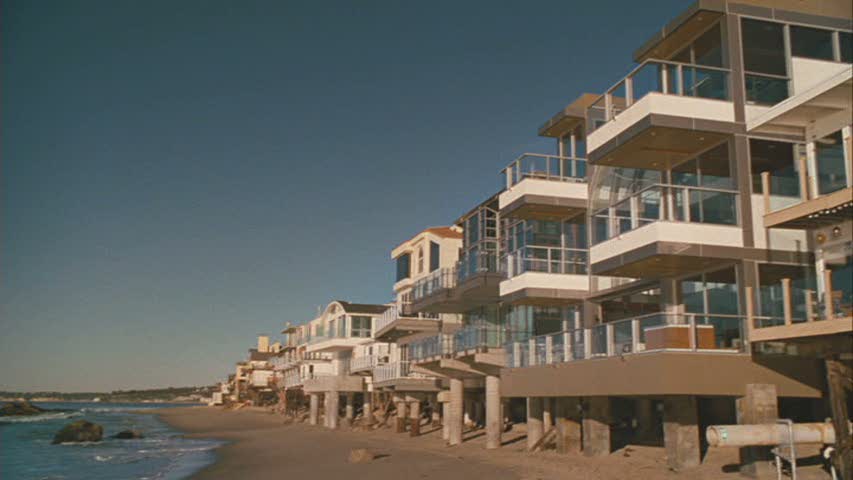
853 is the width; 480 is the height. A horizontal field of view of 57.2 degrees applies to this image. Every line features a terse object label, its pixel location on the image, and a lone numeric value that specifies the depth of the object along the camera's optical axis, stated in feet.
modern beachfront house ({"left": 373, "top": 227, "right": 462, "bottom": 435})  126.82
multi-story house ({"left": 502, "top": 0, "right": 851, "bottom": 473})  55.42
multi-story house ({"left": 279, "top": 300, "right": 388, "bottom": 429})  168.25
